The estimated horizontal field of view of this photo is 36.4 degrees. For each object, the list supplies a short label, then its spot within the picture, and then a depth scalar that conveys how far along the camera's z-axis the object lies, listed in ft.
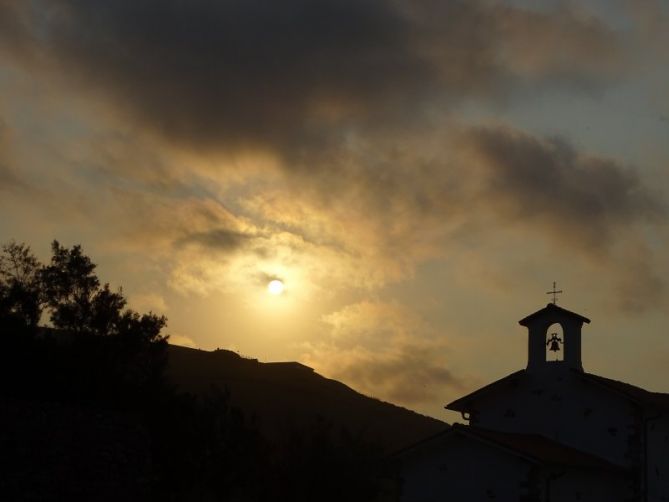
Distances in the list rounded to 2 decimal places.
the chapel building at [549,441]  121.80
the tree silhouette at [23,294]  172.65
